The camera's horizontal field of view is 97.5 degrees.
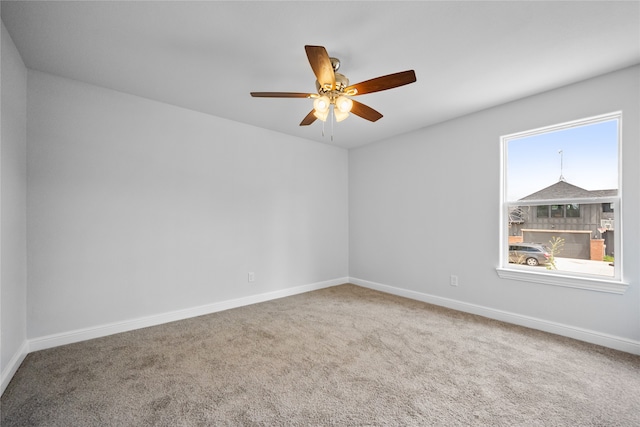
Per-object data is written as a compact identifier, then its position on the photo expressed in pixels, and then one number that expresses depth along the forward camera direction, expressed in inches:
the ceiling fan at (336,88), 70.7
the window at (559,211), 112.4
